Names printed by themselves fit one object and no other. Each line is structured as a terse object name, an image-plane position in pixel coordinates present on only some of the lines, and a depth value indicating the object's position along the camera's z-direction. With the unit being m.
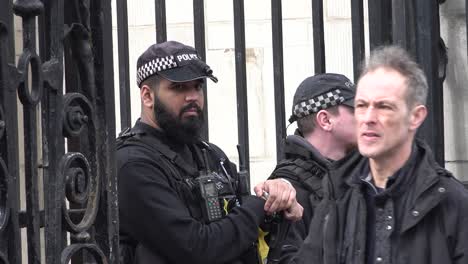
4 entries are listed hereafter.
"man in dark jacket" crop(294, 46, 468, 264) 6.96
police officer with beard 8.51
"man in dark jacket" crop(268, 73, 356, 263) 9.66
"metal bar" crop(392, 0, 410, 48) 10.23
